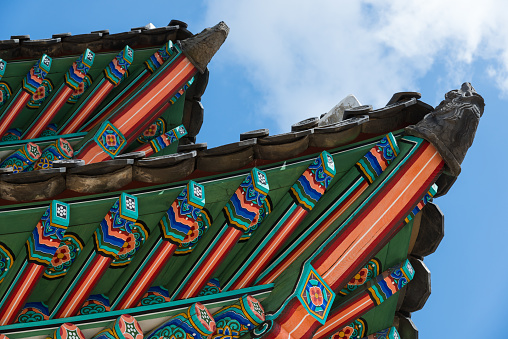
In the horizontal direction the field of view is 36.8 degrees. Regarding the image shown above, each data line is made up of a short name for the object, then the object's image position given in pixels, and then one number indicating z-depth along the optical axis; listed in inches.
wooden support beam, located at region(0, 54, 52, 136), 354.6
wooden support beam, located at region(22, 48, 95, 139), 354.3
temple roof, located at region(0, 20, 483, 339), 221.1
